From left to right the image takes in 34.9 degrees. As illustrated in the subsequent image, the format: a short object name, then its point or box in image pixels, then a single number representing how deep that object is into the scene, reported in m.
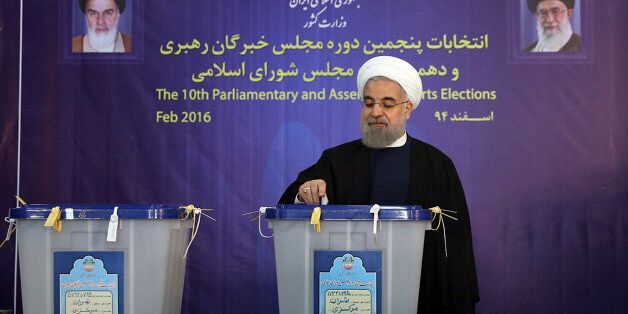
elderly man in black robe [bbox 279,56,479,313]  3.77
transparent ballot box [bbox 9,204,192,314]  3.27
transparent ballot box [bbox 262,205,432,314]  3.21
